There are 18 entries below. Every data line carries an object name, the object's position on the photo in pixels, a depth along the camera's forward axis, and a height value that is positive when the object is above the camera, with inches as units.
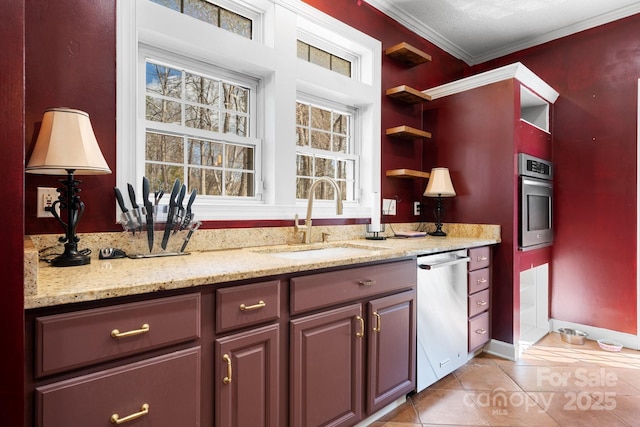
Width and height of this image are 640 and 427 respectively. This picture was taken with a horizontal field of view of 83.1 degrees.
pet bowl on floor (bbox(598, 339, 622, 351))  113.1 -42.0
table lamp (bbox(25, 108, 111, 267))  50.5 +7.7
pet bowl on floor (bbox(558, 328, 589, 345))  118.3 -40.9
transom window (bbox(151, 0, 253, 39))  78.9 +45.4
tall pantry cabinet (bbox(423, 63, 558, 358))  107.6 +19.9
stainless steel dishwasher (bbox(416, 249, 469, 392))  83.2 -25.4
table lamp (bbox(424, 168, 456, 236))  114.7 +8.1
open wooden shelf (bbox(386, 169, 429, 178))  113.0 +12.4
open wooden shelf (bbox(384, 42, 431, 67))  113.0 +51.0
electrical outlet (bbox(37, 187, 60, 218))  57.0 +1.9
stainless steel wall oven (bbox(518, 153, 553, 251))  110.0 +3.3
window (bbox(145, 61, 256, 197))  75.6 +17.5
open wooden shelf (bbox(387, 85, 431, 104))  113.5 +37.9
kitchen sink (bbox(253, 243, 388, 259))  79.8 -9.1
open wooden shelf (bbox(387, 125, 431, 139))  112.9 +25.4
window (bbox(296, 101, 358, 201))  100.7 +18.3
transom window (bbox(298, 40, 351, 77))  100.9 +45.3
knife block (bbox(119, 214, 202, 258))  61.8 -4.8
